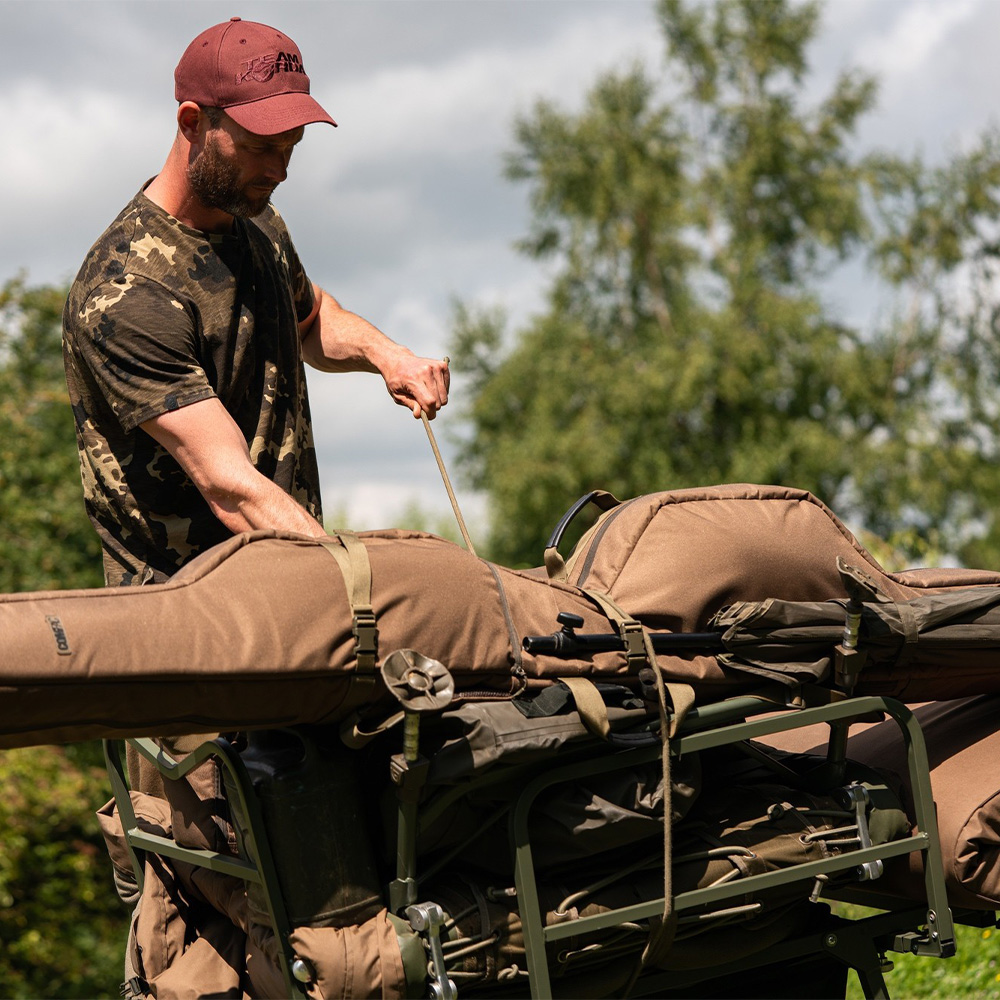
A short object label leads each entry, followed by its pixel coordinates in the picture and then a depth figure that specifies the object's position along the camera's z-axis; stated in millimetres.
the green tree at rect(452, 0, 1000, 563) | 25453
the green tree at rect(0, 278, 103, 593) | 16547
